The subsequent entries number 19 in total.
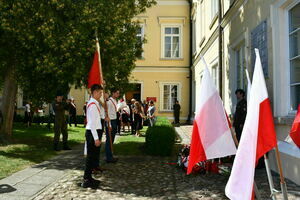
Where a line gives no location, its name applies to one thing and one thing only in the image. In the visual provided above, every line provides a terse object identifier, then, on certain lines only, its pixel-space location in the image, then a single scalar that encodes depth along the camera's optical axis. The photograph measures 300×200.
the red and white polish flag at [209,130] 3.20
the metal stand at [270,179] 2.88
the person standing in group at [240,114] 6.83
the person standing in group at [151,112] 14.76
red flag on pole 6.64
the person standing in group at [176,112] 20.92
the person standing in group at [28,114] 18.17
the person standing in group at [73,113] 18.32
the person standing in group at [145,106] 18.83
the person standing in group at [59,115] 9.29
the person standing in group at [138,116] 13.74
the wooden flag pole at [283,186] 2.76
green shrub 8.34
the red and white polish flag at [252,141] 2.64
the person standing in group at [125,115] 15.05
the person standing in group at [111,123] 7.20
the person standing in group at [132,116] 14.48
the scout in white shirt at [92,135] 5.21
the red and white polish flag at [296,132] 3.41
